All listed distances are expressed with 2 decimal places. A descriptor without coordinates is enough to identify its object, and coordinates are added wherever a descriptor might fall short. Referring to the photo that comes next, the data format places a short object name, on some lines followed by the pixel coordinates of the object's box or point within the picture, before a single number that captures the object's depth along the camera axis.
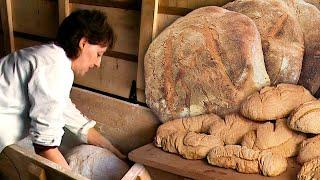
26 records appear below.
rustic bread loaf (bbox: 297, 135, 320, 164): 1.27
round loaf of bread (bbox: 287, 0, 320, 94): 1.40
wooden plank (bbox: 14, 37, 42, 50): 2.43
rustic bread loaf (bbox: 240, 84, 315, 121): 1.37
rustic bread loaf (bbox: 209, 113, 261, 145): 1.47
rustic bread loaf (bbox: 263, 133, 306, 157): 1.36
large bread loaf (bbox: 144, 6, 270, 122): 1.52
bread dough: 1.69
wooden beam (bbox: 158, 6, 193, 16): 1.73
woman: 1.26
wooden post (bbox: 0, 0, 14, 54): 2.47
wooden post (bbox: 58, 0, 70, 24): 2.14
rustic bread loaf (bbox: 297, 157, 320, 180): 1.19
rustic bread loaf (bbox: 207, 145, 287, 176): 1.31
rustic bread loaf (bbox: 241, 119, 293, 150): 1.36
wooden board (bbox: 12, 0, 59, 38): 2.29
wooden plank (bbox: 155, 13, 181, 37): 1.77
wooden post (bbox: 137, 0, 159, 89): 1.78
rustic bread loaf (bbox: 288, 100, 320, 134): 1.28
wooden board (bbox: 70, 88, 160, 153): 1.92
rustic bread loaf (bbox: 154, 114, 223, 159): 1.48
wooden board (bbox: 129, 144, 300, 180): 1.33
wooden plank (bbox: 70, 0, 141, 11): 1.90
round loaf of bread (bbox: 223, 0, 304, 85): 1.43
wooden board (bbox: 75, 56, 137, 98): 2.01
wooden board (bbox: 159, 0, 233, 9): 1.65
